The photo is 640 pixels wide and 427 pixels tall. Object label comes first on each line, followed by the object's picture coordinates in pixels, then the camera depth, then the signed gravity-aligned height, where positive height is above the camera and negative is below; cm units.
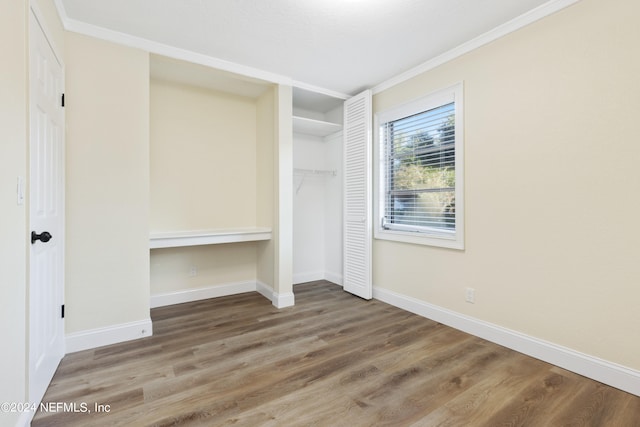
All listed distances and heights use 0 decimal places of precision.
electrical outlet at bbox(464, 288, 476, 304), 264 -75
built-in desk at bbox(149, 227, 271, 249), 284 -27
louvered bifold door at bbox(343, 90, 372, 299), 355 +20
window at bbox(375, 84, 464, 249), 279 +43
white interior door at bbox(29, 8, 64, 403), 160 +0
